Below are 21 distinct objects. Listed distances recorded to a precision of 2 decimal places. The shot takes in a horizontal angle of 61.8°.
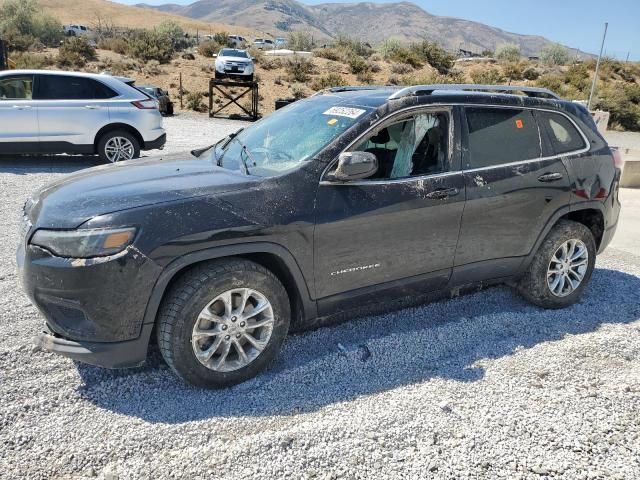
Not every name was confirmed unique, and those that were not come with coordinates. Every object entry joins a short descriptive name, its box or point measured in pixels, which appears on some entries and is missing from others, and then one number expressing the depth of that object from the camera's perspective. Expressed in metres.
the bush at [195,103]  23.45
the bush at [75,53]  30.83
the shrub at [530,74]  36.23
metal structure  21.34
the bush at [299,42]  56.33
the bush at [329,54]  38.57
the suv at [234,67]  21.91
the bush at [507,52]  48.11
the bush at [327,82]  29.64
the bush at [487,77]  33.50
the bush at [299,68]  30.92
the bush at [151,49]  34.06
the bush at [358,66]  34.41
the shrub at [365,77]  32.50
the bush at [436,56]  37.88
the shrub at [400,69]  35.19
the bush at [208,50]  37.59
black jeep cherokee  2.86
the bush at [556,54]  47.50
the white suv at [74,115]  9.09
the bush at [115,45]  35.81
